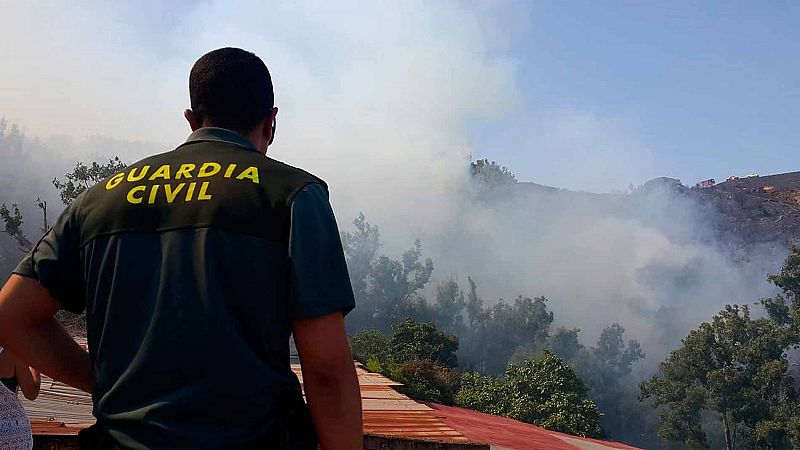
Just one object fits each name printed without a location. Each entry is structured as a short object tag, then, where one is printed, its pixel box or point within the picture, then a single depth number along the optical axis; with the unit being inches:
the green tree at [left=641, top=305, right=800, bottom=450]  814.5
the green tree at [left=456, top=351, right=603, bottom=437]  652.1
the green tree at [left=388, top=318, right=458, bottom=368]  756.0
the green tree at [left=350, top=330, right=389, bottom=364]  751.0
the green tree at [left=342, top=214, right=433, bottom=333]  1374.3
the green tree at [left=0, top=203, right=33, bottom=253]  792.9
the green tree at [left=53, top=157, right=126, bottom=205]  764.0
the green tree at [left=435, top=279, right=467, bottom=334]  1422.2
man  42.2
